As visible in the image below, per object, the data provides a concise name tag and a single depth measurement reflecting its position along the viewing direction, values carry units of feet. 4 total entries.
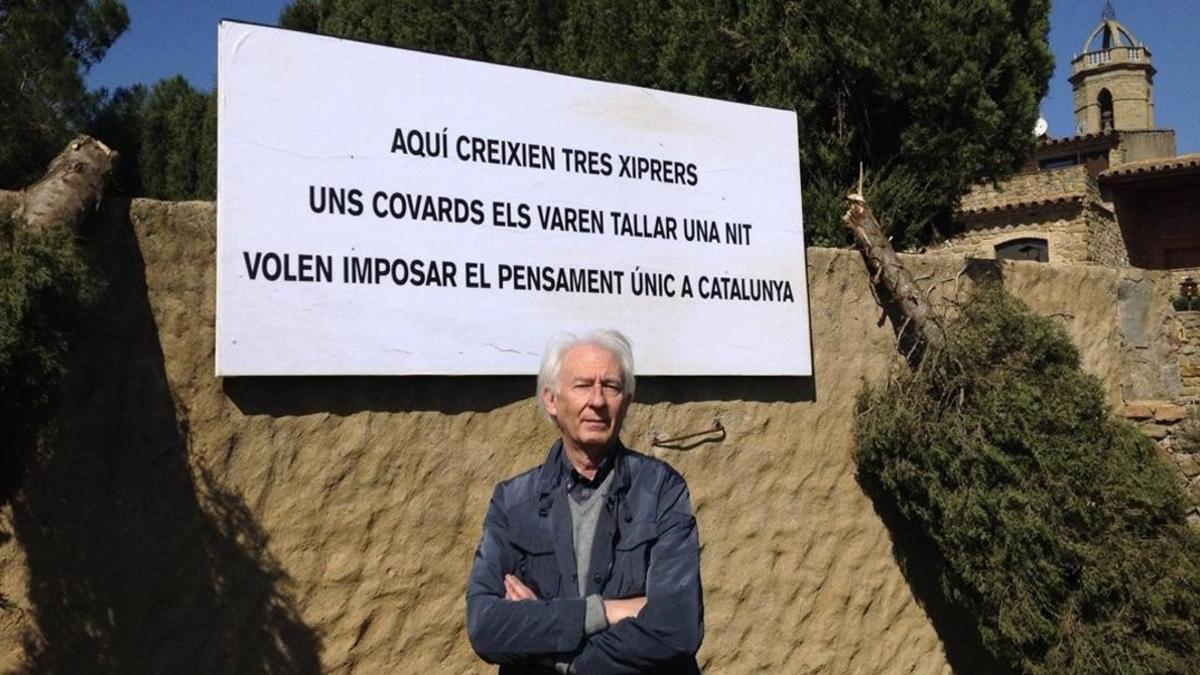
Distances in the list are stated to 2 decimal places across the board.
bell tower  152.87
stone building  58.44
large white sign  11.38
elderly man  6.62
